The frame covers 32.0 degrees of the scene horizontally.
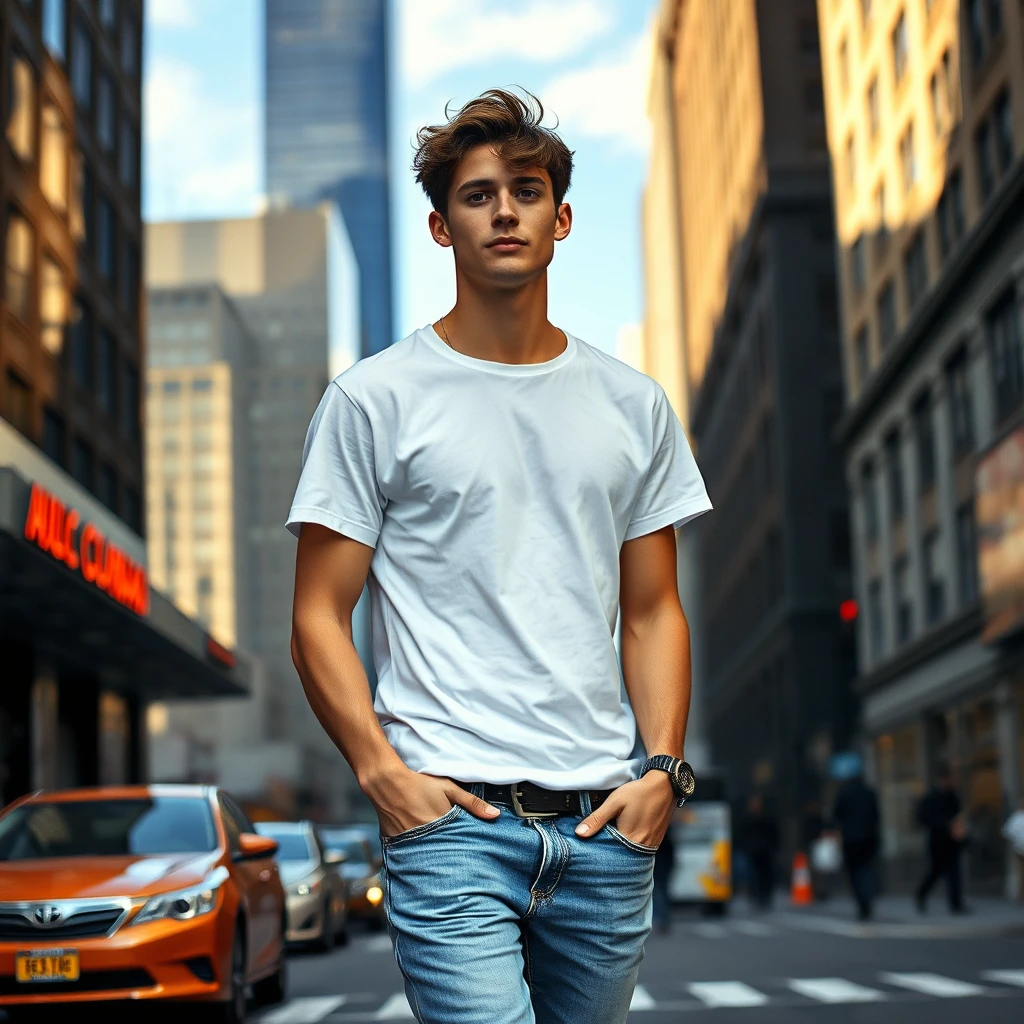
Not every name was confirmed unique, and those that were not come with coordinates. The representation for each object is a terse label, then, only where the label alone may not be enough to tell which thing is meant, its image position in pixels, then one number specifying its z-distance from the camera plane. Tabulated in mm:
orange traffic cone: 37562
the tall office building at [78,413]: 30438
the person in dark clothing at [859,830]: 22328
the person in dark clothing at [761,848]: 32000
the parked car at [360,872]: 25391
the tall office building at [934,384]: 32844
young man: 2900
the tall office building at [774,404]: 58250
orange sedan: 9586
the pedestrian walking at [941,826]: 23734
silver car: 18016
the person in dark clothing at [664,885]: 21641
